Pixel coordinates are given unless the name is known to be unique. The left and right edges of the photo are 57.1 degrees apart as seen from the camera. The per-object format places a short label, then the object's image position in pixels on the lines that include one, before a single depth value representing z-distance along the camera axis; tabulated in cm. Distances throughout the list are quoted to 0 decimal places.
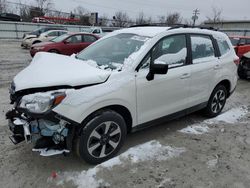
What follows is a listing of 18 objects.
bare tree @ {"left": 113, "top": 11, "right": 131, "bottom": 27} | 5678
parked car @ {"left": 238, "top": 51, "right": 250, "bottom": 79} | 868
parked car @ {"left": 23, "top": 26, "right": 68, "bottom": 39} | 1931
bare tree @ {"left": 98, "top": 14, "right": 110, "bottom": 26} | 5487
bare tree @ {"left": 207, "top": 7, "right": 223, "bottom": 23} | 5794
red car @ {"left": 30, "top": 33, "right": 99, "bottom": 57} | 1089
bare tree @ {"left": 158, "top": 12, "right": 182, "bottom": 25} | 6631
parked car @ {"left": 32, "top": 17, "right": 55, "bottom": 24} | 3521
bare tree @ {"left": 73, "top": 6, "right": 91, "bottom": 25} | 5091
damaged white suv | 266
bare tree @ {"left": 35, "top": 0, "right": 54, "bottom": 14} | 5138
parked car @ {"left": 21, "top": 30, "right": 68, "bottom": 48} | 1628
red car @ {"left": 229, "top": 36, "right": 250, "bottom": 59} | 1091
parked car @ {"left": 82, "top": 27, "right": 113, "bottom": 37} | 2222
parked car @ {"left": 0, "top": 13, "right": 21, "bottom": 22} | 3175
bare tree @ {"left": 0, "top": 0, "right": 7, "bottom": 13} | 4602
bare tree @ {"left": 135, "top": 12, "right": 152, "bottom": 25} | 6569
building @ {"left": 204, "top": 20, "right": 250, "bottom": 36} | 5070
